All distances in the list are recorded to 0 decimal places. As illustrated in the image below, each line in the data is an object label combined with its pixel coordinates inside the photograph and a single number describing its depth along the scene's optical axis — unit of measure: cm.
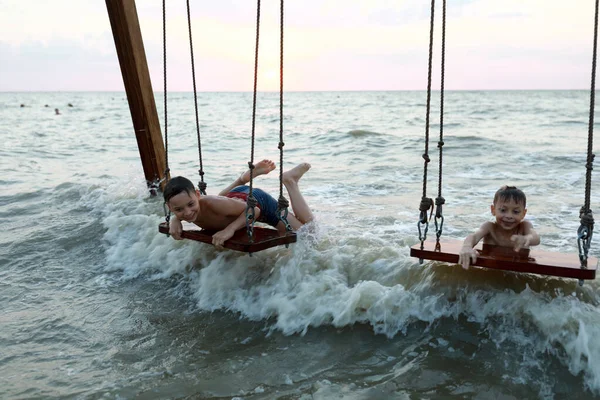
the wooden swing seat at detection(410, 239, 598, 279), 286
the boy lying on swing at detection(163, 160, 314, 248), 380
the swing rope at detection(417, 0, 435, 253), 331
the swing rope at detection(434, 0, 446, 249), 334
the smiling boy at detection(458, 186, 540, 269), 356
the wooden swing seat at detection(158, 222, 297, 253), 353
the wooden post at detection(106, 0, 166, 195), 541
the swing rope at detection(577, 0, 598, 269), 284
